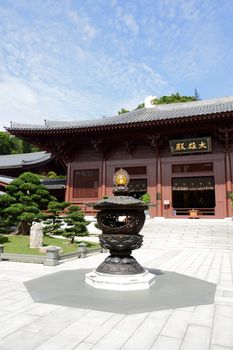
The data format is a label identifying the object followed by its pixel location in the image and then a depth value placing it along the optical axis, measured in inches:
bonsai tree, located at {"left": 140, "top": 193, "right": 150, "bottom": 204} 832.8
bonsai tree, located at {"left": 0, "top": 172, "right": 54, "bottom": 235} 637.9
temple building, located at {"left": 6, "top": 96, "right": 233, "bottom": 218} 828.6
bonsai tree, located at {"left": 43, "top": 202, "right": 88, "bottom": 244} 617.0
